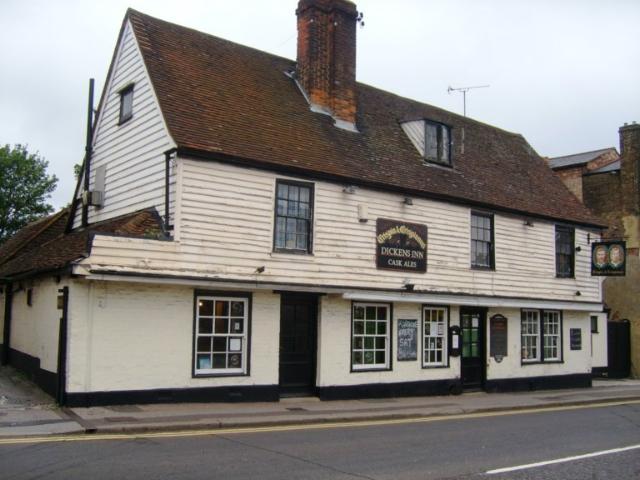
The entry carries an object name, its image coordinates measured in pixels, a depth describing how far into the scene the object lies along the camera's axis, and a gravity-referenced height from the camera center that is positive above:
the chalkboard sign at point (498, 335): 20.31 -0.82
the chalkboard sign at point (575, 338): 22.98 -0.97
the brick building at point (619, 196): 27.79 +5.35
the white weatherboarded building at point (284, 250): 13.85 +1.30
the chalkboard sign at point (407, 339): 17.97 -0.87
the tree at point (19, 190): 44.62 +7.05
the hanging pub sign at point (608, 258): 22.28 +1.66
